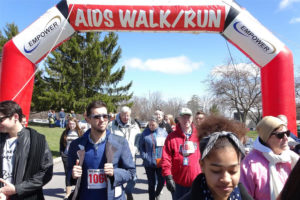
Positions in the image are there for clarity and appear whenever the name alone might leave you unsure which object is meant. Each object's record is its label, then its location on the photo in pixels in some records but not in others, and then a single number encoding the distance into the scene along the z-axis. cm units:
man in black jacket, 253
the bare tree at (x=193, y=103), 7039
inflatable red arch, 561
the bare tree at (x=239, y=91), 2823
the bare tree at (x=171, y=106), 7294
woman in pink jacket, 226
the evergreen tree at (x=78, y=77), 2759
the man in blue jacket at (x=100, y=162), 267
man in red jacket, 380
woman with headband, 142
